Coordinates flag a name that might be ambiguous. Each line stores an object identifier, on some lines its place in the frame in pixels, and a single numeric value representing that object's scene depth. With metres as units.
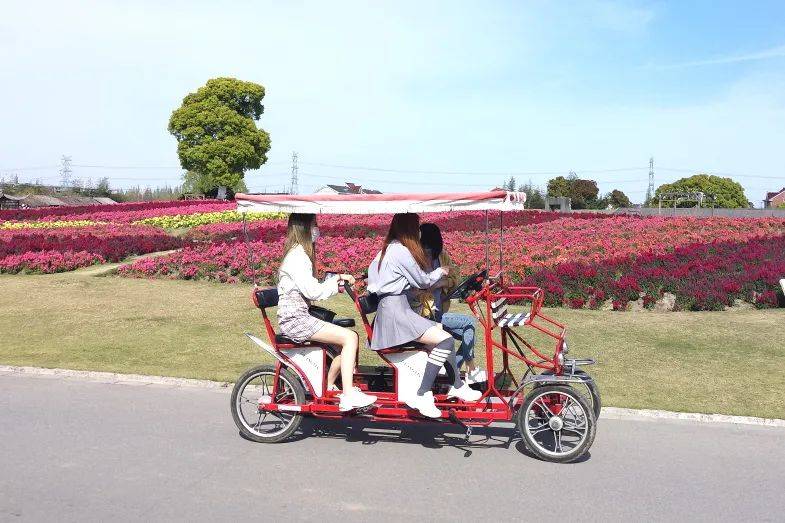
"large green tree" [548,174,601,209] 87.06
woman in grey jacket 6.11
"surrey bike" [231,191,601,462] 6.01
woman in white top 6.29
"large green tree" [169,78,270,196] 63.31
